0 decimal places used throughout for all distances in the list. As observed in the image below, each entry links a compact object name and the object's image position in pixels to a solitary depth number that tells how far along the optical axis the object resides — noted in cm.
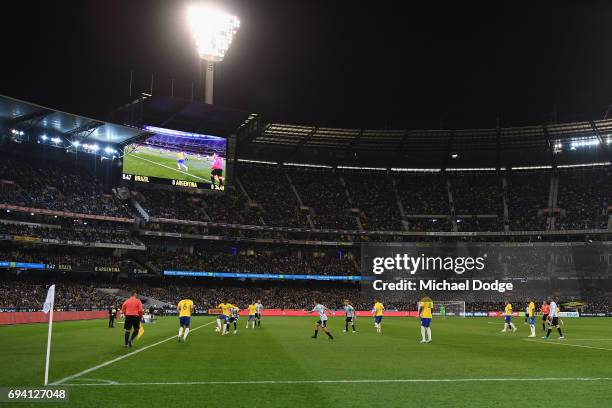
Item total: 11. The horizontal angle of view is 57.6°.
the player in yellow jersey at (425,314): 2550
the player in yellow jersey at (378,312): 3462
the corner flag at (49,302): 1147
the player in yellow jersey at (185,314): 2474
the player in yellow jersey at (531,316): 3125
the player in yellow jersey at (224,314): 3126
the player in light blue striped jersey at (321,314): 2748
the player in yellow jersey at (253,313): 3903
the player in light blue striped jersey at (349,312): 3297
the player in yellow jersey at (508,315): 3647
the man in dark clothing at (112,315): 3644
